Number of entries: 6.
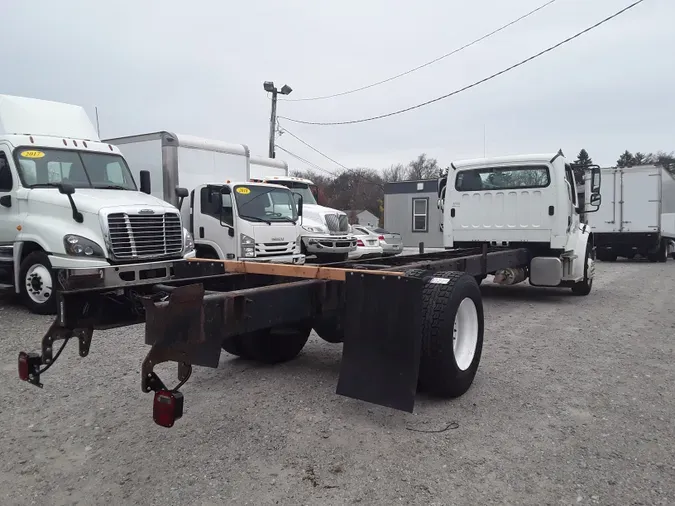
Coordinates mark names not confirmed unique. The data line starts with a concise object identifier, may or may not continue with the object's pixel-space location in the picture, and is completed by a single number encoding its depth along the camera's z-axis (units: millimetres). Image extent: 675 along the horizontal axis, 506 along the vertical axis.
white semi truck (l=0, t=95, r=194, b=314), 7559
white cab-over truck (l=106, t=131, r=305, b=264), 10508
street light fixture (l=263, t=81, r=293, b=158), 26395
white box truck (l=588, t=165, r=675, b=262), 19641
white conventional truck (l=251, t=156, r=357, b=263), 13484
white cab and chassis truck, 2914
